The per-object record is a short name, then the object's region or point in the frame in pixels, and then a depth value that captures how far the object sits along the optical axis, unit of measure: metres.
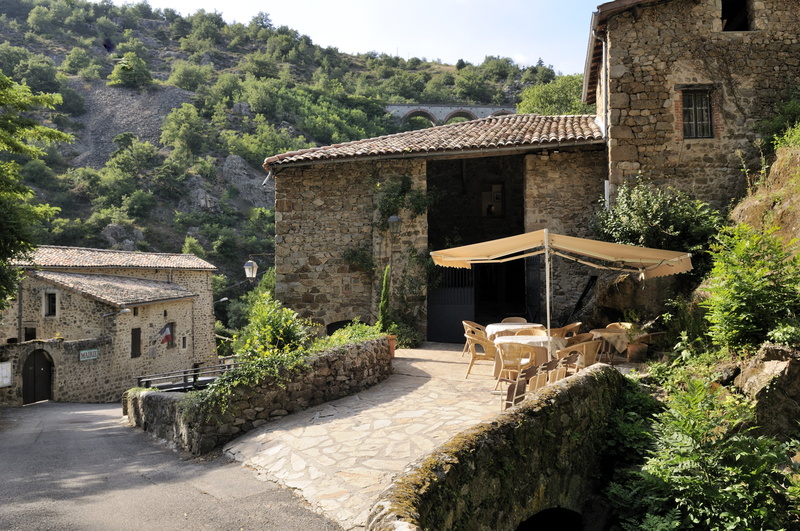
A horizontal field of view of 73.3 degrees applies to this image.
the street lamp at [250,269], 13.15
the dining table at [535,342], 7.56
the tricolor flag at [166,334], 21.47
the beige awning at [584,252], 7.62
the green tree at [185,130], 53.00
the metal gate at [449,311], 12.90
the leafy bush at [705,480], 5.29
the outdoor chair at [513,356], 7.29
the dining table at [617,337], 8.57
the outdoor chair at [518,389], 6.31
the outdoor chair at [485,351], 8.37
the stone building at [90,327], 16.66
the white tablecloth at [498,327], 8.88
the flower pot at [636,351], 8.55
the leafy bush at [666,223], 9.62
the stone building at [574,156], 10.70
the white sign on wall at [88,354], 17.33
